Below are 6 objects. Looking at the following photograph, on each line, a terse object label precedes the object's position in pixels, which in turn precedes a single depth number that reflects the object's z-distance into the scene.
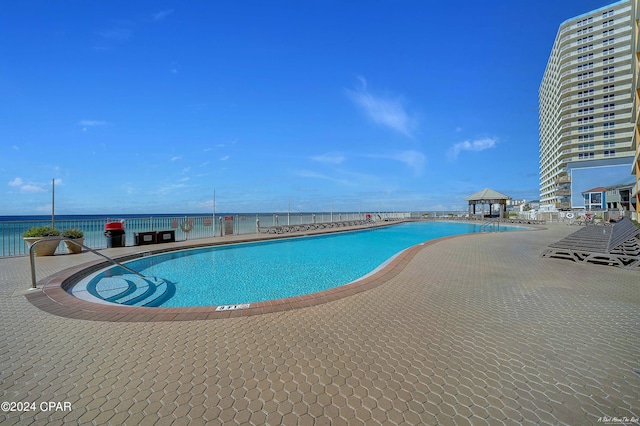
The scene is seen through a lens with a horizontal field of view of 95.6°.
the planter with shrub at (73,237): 9.19
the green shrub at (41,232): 8.54
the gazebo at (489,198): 30.53
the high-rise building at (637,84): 15.66
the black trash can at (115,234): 10.45
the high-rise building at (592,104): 46.41
